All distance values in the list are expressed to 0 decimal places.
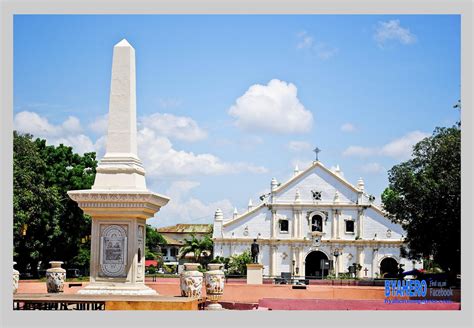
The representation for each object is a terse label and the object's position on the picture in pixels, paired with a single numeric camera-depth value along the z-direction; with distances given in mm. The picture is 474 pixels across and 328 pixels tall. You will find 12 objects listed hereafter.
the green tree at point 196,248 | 58375
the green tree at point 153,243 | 69756
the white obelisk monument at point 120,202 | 19859
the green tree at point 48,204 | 36031
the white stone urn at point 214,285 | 19406
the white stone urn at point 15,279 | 19659
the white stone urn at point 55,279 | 21266
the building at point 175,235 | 83250
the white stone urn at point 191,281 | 19078
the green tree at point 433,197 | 33594
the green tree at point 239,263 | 54034
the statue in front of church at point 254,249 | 37450
